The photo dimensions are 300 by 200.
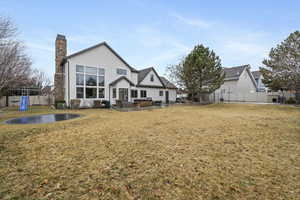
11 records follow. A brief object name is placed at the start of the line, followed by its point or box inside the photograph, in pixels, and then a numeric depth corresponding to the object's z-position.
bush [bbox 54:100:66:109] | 14.51
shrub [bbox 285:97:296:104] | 19.21
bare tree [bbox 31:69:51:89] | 27.20
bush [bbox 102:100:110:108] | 15.82
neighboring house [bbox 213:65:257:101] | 25.64
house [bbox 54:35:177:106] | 14.80
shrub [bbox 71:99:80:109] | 14.52
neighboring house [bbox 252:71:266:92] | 33.10
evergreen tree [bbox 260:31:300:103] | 16.73
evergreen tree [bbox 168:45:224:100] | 19.17
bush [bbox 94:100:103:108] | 15.61
